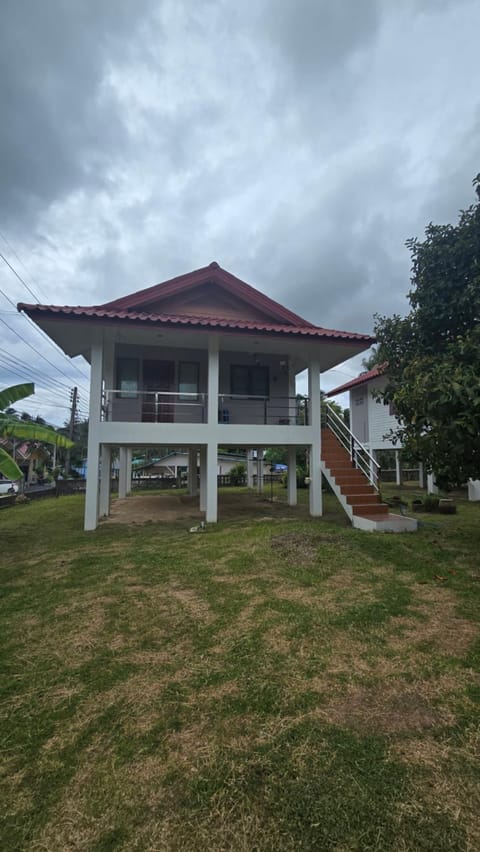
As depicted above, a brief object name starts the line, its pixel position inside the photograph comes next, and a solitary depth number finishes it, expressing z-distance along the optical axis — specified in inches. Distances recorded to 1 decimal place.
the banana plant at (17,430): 434.0
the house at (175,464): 1530.4
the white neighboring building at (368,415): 836.0
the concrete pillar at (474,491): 690.2
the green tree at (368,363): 1547.7
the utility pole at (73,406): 1418.6
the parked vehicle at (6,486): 1254.9
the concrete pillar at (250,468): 956.3
